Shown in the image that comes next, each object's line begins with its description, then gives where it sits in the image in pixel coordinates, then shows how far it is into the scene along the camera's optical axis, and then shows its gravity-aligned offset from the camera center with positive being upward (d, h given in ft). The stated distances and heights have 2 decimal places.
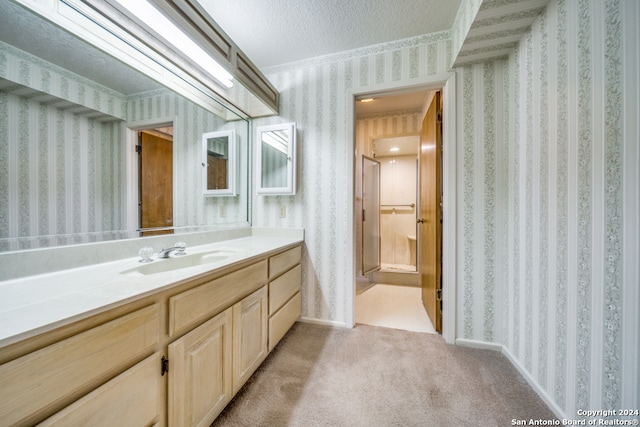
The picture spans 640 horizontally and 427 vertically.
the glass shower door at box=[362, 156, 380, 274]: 10.92 -0.23
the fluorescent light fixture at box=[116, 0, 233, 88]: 3.64 +3.23
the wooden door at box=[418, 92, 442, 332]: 6.32 -0.08
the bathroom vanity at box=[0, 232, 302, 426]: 1.69 -1.32
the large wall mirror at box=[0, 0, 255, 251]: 2.79 +1.13
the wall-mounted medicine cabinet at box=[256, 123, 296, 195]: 6.70 +1.55
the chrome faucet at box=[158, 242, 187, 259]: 4.05 -0.72
